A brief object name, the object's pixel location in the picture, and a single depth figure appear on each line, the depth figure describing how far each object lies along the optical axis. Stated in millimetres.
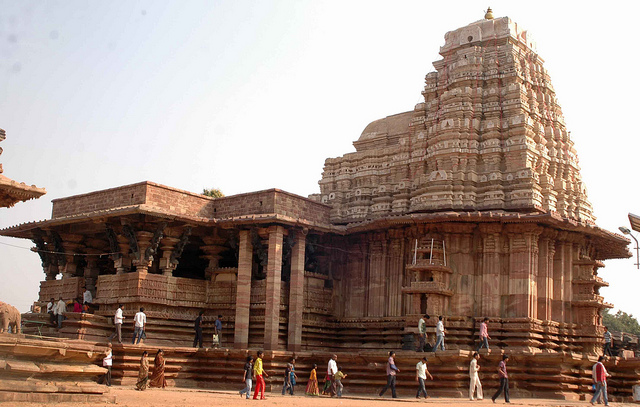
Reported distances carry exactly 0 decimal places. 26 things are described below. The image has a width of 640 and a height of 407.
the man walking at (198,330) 22672
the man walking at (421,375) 18750
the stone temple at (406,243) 22466
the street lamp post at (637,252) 17219
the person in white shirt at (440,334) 20828
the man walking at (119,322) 21672
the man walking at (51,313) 23756
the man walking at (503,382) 17984
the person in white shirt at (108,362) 19109
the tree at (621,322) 60875
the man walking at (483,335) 20766
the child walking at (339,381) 19669
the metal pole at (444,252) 22925
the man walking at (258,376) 17962
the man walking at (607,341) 23719
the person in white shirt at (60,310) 22886
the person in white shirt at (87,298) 24734
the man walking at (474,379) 18719
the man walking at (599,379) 18078
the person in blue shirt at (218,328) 23172
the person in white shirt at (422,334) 21102
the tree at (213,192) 41944
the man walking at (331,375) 19891
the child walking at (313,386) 20047
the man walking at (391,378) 19172
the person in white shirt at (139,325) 21500
